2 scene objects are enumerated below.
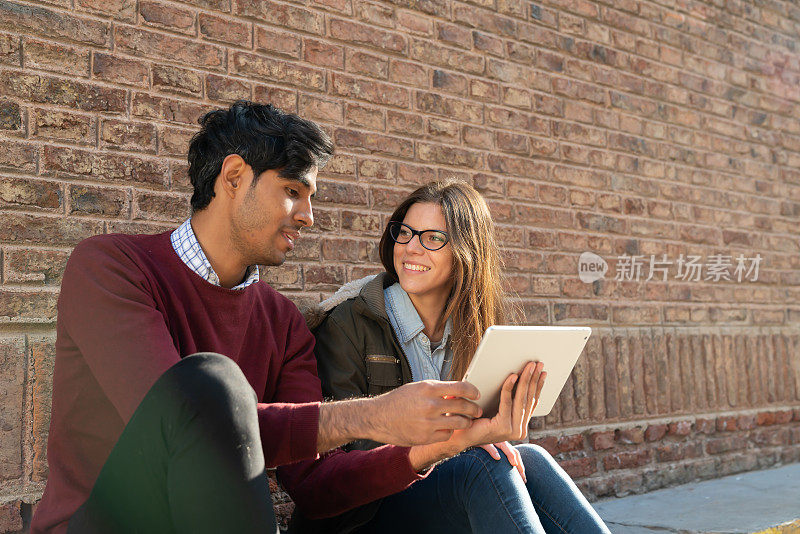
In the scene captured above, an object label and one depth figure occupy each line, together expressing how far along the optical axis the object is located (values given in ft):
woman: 6.62
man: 4.63
